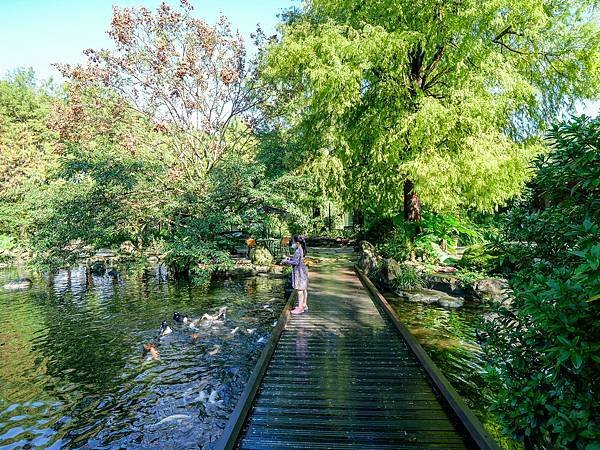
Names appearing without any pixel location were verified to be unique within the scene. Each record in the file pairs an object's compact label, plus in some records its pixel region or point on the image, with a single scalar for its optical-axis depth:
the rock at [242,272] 19.12
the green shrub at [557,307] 2.11
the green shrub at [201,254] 13.87
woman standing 9.37
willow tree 13.05
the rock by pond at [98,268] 21.99
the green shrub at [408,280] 14.16
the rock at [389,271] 14.73
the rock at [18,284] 18.38
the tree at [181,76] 18.67
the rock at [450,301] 12.43
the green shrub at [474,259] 14.02
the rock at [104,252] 27.94
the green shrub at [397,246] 16.50
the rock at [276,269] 18.90
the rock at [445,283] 13.43
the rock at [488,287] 12.36
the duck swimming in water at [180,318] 11.62
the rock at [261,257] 19.69
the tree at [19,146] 28.91
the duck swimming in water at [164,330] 10.54
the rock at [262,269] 19.17
